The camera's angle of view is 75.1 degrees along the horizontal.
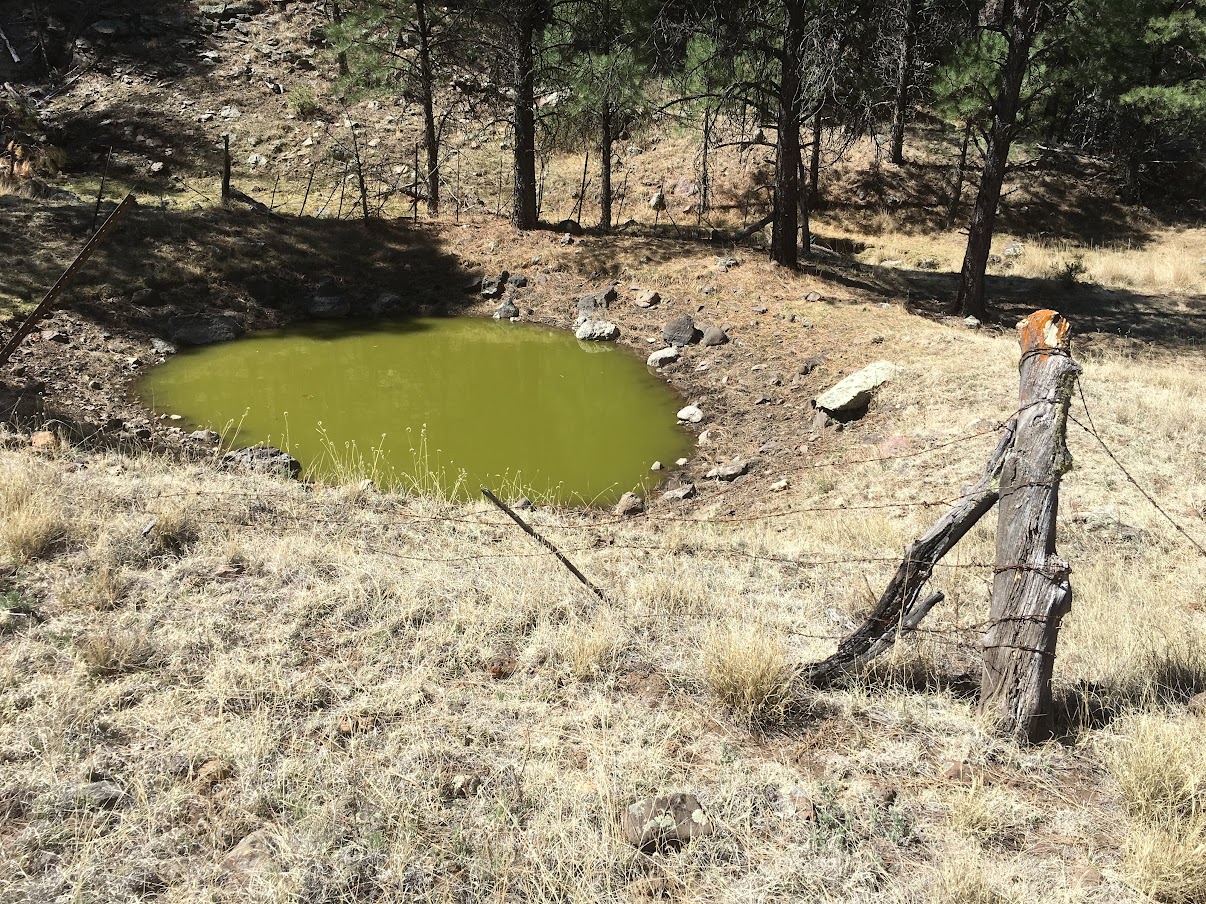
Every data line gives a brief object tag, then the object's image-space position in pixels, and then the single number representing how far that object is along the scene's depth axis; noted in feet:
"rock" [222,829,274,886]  9.00
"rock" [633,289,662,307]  44.19
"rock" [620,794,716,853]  9.53
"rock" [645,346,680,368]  39.14
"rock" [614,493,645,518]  25.25
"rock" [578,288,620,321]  45.09
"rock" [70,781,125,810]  9.77
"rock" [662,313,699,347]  40.22
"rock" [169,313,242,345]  39.73
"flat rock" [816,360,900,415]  30.42
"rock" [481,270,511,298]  48.03
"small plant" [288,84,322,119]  78.74
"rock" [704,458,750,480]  28.30
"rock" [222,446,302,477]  24.67
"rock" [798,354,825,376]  34.63
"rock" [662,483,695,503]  27.04
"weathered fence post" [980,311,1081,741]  10.66
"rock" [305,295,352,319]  45.24
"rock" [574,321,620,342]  42.63
